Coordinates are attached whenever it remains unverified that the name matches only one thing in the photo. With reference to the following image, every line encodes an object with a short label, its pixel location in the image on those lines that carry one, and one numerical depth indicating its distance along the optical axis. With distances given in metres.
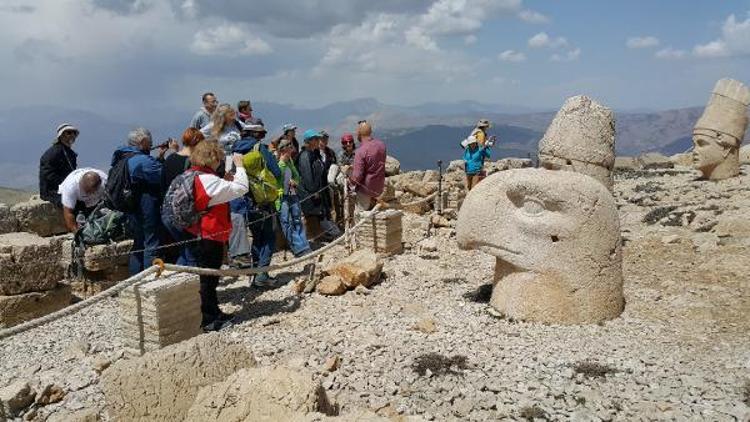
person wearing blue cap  9.43
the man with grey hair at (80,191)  7.34
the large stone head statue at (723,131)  14.31
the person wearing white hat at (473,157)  10.89
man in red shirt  8.97
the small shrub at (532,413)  4.32
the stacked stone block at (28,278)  6.63
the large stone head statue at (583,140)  8.01
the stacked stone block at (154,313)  5.37
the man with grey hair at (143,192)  6.51
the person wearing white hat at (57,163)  7.55
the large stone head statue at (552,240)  5.92
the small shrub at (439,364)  5.07
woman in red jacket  5.70
